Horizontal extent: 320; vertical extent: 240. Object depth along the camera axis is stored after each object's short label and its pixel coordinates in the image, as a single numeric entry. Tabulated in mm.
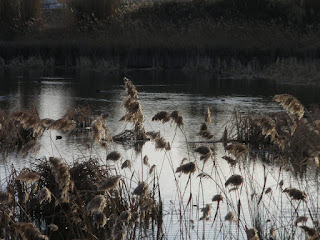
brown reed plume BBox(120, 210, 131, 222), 7053
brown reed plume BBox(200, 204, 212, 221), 8193
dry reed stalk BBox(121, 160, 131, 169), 9386
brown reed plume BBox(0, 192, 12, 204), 7513
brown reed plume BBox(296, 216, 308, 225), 8358
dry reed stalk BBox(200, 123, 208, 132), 11260
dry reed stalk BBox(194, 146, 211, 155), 8682
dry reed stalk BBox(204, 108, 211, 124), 11071
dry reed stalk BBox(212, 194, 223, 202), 8561
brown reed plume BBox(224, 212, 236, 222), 7853
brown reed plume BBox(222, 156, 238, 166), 9638
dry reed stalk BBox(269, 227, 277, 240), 8144
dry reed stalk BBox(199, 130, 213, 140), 10537
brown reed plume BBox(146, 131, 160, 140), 10401
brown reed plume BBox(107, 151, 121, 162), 8802
